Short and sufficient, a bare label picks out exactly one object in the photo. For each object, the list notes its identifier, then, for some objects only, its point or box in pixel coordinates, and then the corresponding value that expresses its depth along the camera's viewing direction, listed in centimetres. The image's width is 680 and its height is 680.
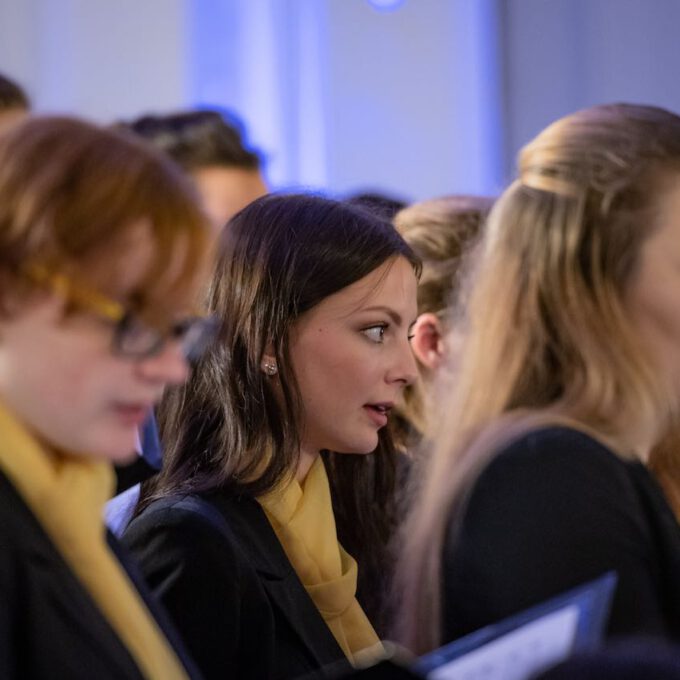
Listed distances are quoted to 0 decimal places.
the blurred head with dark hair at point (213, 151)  482
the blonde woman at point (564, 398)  370
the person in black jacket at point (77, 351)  356
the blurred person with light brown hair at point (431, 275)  435
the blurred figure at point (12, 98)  416
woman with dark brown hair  400
